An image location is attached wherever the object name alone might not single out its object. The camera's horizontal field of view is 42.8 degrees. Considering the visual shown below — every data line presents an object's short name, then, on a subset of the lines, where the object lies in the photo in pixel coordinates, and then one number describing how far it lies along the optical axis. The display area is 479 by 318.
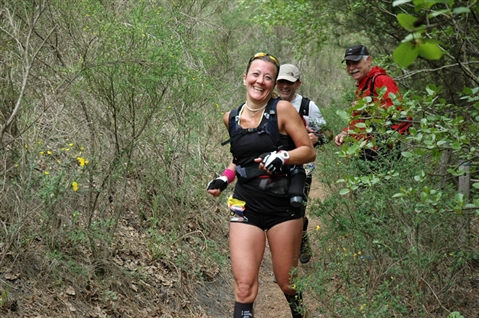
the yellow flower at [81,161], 4.63
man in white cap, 5.76
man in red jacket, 5.27
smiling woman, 4.10
